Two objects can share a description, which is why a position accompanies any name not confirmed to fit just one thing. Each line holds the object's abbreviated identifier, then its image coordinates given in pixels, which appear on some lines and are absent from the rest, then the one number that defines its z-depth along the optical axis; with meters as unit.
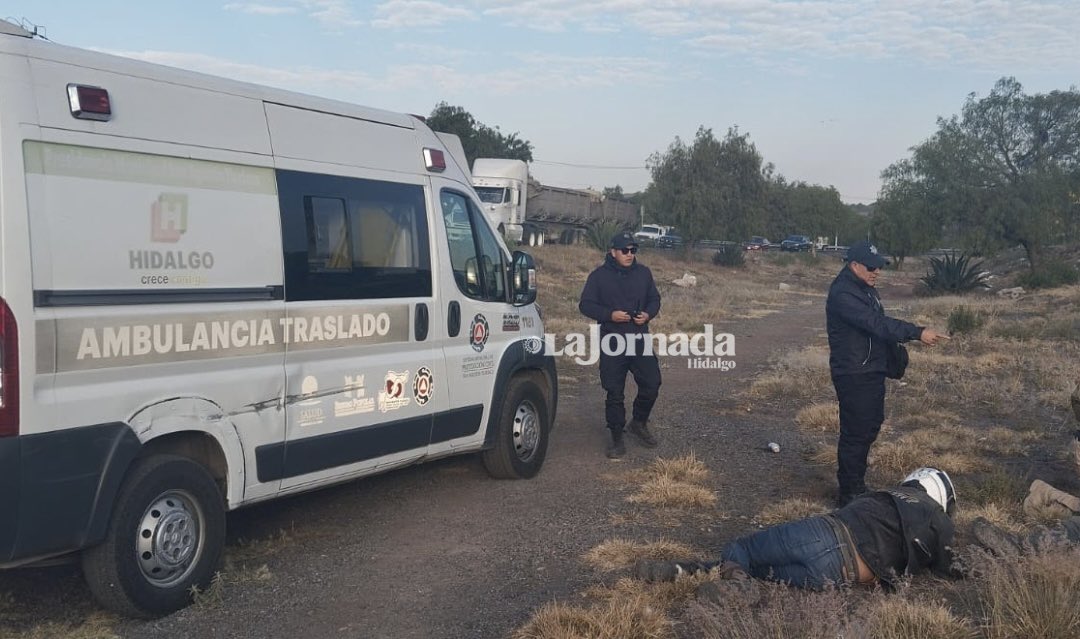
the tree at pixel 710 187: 47.75
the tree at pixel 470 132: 56.69
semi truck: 37.67
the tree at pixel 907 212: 34.15
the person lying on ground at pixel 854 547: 4.71
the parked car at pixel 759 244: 61.92
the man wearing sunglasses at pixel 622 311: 8.38
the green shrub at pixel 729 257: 45.06
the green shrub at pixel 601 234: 40.28
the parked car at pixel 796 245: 64.38
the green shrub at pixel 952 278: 28.91
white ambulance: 4.14
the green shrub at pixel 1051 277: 30.20
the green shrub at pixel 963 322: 17.30
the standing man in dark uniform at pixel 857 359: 6.52
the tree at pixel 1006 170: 32.41
